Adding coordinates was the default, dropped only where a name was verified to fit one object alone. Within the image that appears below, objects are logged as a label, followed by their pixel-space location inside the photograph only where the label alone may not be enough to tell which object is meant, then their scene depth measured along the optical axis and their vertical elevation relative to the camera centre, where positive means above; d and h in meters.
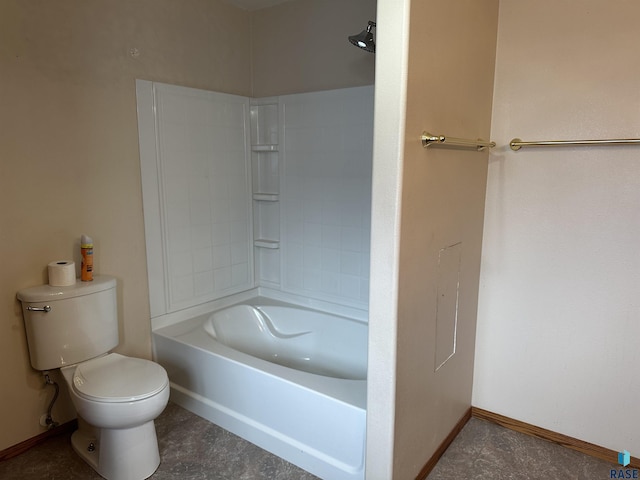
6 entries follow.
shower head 2.07 +0.58
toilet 1.87 -0.95
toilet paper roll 2.08 -0.51
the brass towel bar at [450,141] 1.61 +0.09
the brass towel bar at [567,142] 1.84 +0.10
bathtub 1.90 -1.10
